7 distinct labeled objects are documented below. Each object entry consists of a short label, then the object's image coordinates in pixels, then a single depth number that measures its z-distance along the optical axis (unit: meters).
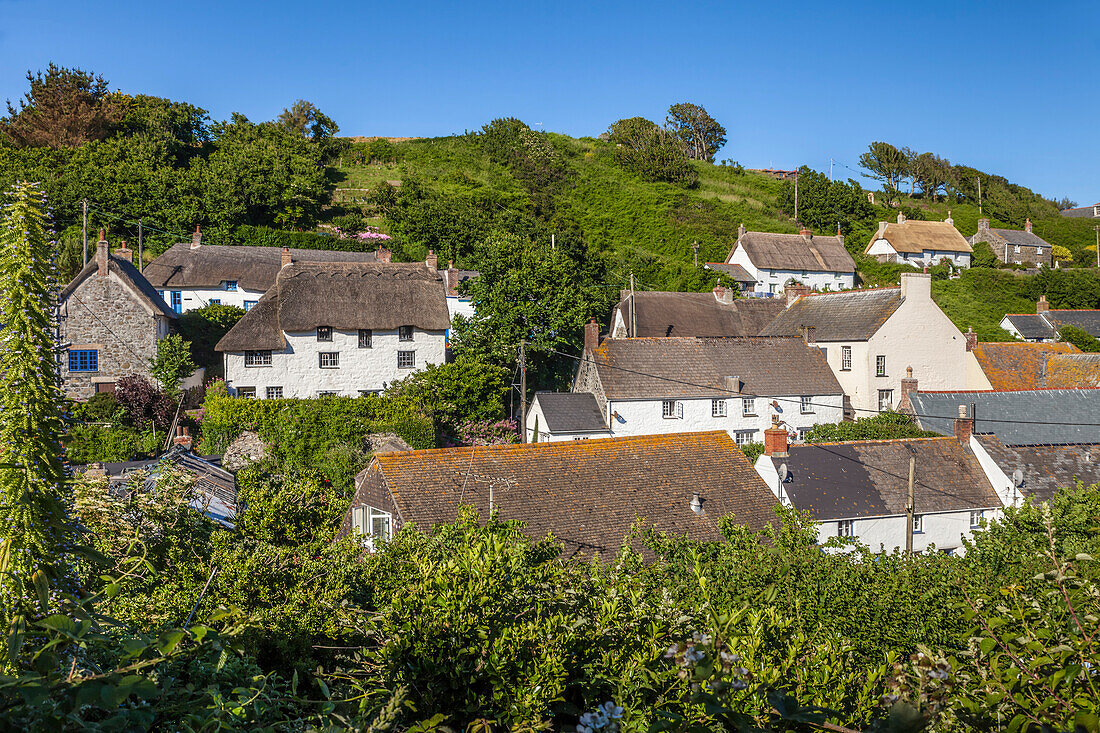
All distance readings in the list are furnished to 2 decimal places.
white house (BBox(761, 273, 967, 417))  34.88
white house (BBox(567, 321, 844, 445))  30.81
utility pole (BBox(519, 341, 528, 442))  27.39
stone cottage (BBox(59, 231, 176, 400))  28.69
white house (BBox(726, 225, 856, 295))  55.41
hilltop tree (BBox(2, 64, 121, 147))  54.72
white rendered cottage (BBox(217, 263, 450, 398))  30.64
